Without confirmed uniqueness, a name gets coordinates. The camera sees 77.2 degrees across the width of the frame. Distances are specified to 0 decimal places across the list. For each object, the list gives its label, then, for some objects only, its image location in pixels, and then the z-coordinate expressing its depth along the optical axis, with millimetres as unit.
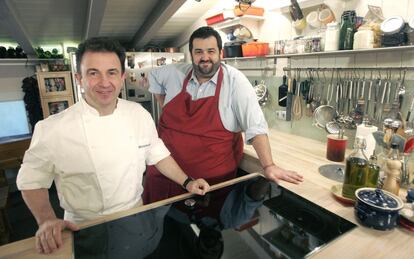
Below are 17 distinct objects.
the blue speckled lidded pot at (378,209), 718
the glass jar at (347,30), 1390
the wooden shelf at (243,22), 2112
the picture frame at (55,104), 3666
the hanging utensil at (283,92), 1935
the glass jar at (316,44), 1596
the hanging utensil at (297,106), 1858
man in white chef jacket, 834
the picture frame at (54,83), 3594
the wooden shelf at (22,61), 3494
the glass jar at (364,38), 1298
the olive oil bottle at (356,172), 884
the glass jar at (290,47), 1772
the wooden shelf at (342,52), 1220
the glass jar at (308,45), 1650
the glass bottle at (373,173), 872
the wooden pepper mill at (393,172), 854
